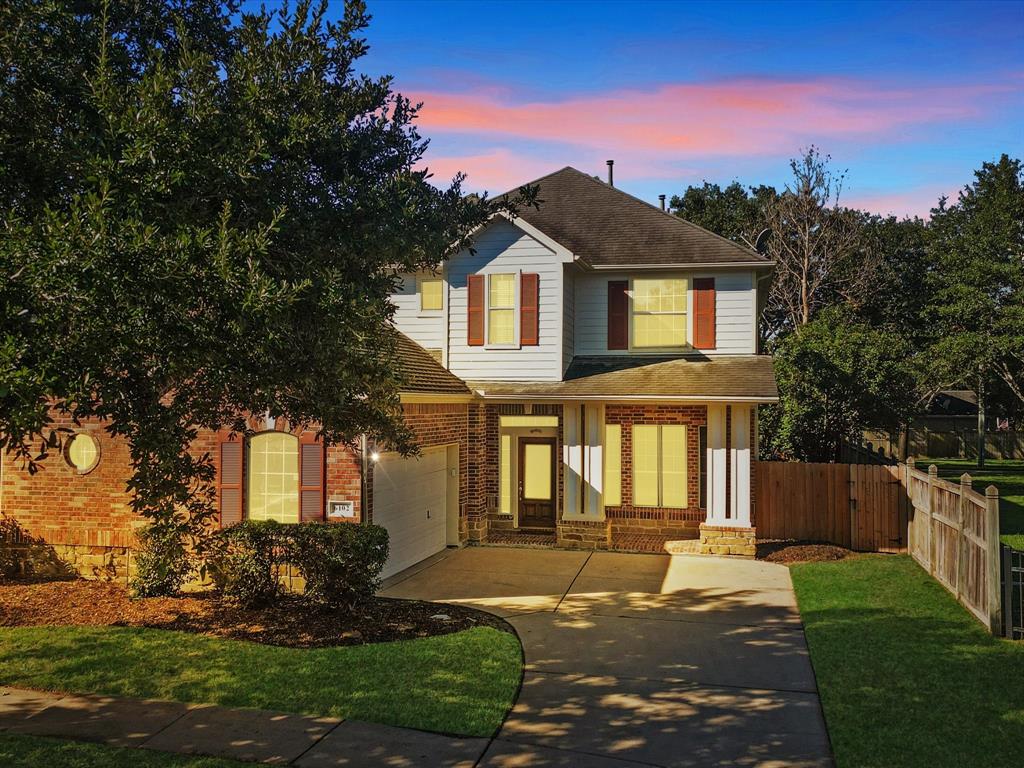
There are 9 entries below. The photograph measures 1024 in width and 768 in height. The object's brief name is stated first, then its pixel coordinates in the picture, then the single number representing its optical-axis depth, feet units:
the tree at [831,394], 70.38
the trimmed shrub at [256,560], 34.60
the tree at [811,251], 111.24
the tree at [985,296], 120.26
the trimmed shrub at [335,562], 33.86
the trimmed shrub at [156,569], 35.35
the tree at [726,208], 131.50
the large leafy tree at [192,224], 18.76
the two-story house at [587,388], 50.62
